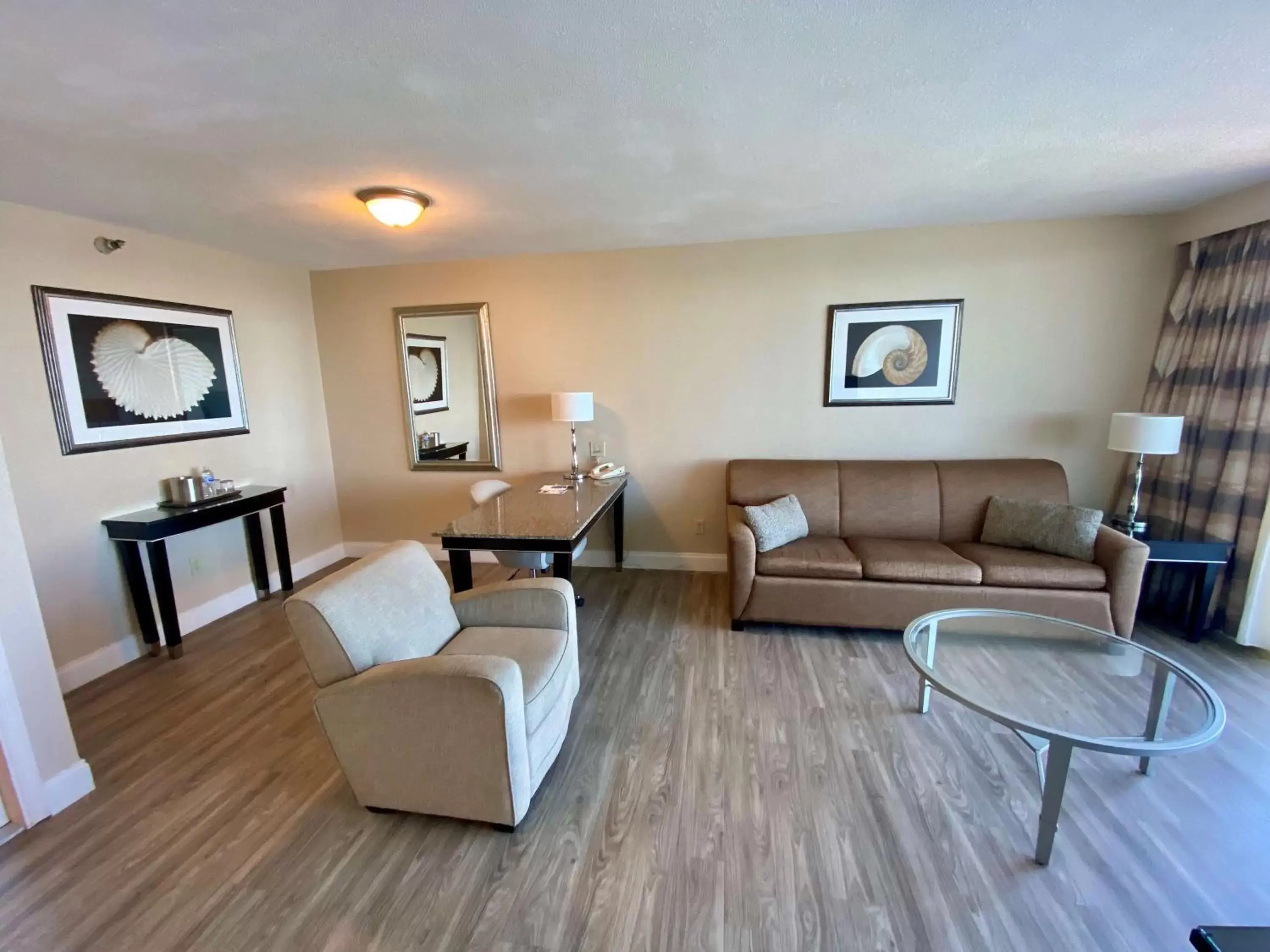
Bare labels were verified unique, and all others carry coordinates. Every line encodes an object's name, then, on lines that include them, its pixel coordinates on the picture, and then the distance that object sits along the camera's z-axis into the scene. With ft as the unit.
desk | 8.02
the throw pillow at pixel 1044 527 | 9.28
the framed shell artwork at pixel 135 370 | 8.51
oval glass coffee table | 5.13
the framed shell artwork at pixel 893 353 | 11.26
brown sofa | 8.91
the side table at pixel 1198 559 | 8.87
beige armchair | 5.22
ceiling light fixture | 7.75
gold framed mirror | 12.98
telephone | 12.34
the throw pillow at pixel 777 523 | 10.04
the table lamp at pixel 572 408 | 11.63
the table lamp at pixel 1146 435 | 9.11
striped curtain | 8.61
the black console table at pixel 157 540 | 8.93
